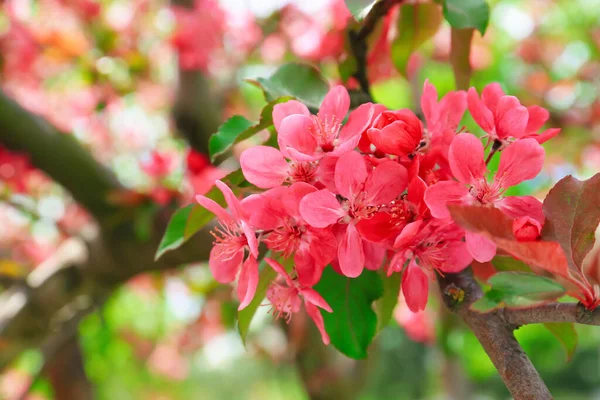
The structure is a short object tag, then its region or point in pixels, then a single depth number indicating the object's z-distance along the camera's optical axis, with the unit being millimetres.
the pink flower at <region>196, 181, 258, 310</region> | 459
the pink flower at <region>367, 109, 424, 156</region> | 451
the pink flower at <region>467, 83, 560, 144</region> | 495
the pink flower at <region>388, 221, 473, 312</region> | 461
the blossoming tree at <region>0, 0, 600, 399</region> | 404
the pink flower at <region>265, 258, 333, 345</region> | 465
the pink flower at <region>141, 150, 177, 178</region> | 1447
